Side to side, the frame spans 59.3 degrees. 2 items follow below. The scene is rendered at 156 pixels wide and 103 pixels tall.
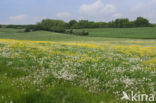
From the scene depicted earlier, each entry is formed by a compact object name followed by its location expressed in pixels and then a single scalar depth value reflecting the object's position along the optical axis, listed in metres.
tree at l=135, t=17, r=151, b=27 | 129.32
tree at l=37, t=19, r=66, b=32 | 100.12
